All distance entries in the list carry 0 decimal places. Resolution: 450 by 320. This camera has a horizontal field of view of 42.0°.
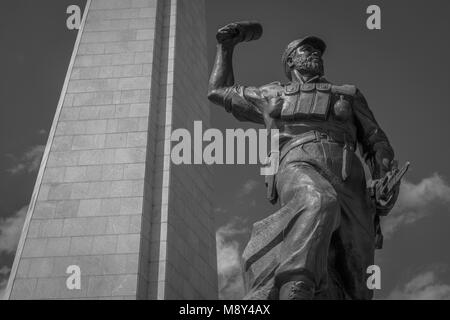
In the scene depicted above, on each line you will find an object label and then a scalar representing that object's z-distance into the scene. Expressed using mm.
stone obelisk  11477
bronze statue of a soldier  4562
